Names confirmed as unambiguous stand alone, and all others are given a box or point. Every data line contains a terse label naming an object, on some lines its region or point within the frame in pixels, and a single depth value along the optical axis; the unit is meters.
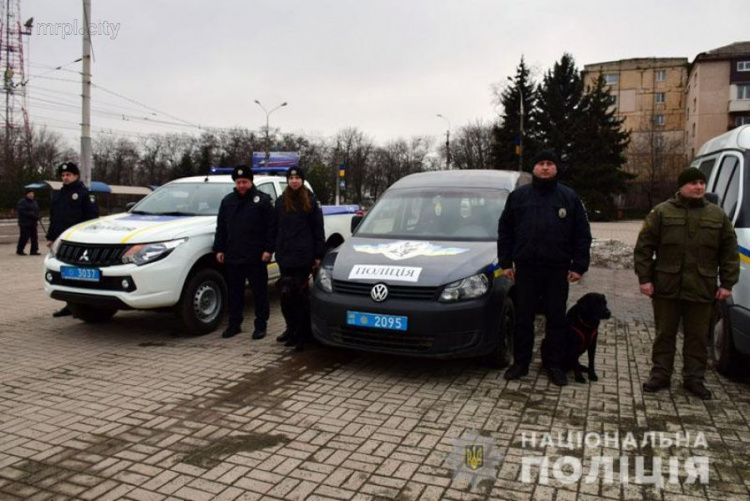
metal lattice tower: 41.92
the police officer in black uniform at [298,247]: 6.14
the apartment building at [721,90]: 57.59
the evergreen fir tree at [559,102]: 43.59
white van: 4.64
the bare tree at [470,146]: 76.75
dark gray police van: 4.84
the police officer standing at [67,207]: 7.77
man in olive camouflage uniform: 4.60
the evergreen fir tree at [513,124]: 44.66
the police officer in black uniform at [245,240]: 6.47
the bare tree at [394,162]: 87.38
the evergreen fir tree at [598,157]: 41.88
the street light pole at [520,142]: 28.43
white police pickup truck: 6.04
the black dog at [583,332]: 4.99
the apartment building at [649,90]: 68.50
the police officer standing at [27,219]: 15.64
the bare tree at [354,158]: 83.94
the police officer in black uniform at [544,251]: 4.94
